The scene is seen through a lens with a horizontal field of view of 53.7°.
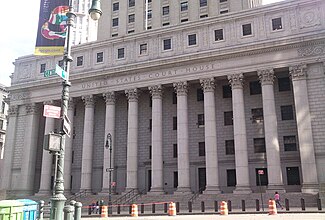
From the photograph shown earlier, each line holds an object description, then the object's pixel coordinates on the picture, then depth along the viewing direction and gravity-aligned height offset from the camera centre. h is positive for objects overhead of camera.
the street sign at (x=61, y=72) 12.78 +4.37
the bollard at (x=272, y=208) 24.52 -1.95
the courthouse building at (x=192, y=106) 36.81 +10.12
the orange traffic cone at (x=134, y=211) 27.58 -2.42
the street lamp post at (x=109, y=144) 32.09 +4.47
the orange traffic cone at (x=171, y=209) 27.05 -2.22
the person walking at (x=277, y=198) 30.40 -1.52
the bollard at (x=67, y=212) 12.22 -1.08
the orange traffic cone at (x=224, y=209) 25.59 -2.07
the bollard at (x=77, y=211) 13.59 -1.16
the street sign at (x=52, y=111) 12.63 +2.78
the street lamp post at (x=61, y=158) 11.51 +0.93
